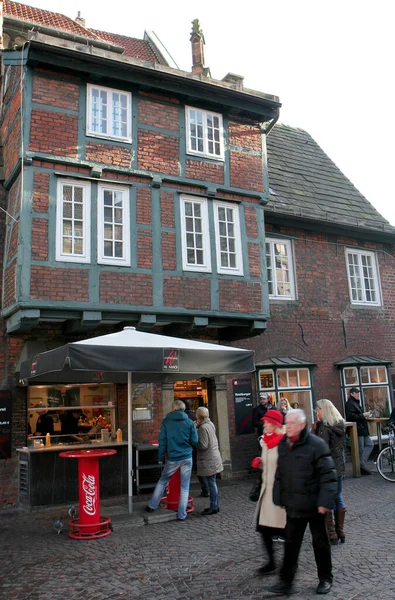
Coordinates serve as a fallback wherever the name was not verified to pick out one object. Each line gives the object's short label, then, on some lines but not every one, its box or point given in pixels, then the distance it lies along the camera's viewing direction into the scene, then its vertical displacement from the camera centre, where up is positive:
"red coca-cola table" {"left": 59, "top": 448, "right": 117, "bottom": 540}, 7.32 -1.03
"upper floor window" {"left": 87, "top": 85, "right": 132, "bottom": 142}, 11.02 +6.27
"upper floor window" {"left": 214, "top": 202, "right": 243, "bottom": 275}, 11.88 +3.89
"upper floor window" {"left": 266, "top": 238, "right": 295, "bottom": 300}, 13.98 +3.74
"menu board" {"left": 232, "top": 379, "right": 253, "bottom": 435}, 12.61 +0.26
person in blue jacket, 8.09 -0.46
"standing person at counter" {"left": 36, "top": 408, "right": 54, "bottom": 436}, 10.65 +0.03
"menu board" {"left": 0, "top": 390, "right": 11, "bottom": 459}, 10.01 +0.04
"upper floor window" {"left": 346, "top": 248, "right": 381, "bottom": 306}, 15.45 +3.79
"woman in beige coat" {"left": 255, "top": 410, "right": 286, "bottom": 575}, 5.24 -0.76
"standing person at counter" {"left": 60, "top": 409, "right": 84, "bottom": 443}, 10.77 -0.03
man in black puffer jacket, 4.68 -0.67
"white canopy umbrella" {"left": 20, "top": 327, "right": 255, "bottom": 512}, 7.47 +0.92
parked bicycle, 10.78 -1.02
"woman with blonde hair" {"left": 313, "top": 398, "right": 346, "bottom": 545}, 6.40 -0.37
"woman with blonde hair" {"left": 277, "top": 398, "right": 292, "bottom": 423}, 10.97 +0.19
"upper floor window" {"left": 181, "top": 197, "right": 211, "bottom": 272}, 11.49 +3.87
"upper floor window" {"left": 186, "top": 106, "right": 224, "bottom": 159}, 12.11 +6.35
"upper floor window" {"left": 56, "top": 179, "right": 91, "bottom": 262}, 10.19 +3.80
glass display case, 10.62 +0.23
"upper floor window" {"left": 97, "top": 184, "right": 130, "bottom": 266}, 10.55 +3.82
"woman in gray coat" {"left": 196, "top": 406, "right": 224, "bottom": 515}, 8.43 -0.62
